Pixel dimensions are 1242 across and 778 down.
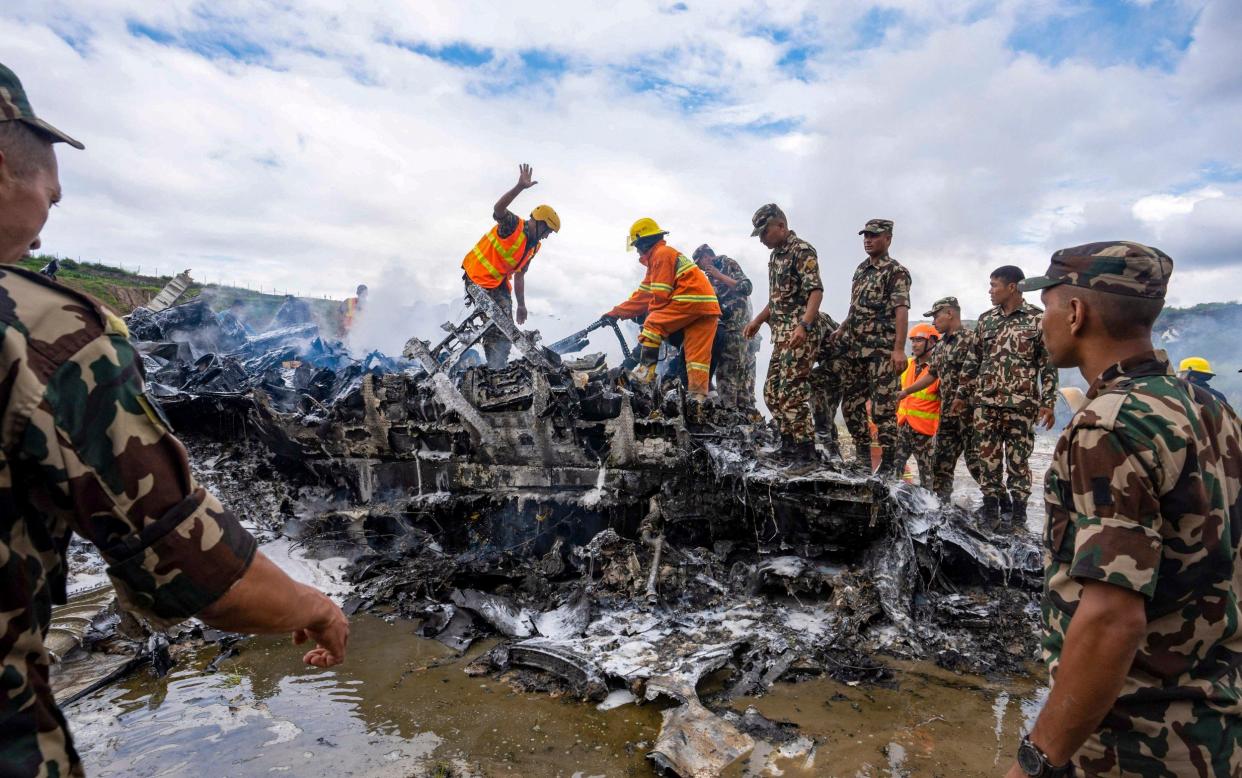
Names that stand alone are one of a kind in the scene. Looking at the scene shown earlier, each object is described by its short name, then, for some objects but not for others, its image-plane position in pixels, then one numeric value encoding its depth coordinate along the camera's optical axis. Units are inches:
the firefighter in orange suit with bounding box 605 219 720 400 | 249.0
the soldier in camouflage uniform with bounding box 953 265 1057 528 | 204.2
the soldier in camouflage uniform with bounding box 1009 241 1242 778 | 47.8
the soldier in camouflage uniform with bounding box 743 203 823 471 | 209.6
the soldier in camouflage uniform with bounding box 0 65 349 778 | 35.7
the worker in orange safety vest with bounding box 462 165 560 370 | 285.0
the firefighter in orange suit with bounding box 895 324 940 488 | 277.3
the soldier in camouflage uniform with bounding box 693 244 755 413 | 301.6
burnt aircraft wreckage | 136.8
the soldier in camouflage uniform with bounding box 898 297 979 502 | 238.7
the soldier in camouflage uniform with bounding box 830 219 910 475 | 216.7
